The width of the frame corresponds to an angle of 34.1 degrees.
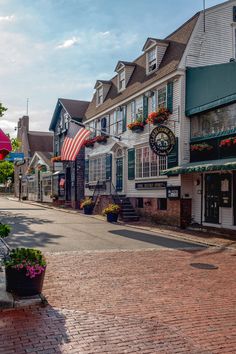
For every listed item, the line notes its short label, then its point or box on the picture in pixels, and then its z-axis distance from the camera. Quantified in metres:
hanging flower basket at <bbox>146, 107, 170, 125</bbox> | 18.11
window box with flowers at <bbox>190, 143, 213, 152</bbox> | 16.04
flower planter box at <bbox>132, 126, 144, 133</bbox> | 20.70
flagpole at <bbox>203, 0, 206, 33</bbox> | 18.03
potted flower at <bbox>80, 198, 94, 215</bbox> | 24.66
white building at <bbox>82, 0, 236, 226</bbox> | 17.45
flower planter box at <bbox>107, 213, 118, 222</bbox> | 20.08
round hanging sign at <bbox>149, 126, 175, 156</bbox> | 16.69
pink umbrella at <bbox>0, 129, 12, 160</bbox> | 7.83
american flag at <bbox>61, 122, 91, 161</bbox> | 23.14
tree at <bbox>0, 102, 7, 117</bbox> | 28.54
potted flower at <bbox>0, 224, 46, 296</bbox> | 6.11
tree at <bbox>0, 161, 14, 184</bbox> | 32.19
